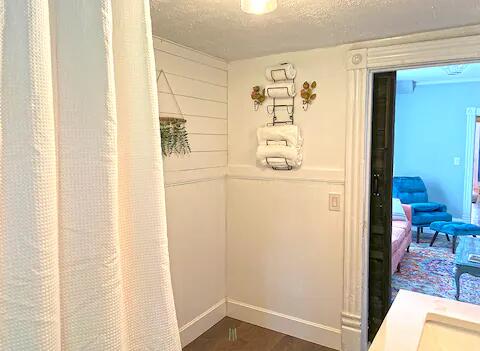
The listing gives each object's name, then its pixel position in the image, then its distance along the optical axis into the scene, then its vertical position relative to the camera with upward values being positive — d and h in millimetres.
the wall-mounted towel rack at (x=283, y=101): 2553 +288
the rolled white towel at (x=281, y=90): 2557 +357
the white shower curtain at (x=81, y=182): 536 -63
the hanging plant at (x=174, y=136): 2277 +41
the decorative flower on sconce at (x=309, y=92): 2539 +337
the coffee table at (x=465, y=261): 3207 -1064
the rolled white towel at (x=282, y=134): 2537 +53
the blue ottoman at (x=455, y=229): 4605 -1098
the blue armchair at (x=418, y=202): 5102 -881
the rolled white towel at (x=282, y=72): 2541 +479
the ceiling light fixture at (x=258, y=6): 1459 +537
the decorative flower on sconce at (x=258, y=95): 2715 +340
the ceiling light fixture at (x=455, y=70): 4232 +831
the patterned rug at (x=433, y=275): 3641 -1448
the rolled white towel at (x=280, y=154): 2545 -84
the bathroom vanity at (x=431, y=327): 1128 -590
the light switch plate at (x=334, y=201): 2504 -403
